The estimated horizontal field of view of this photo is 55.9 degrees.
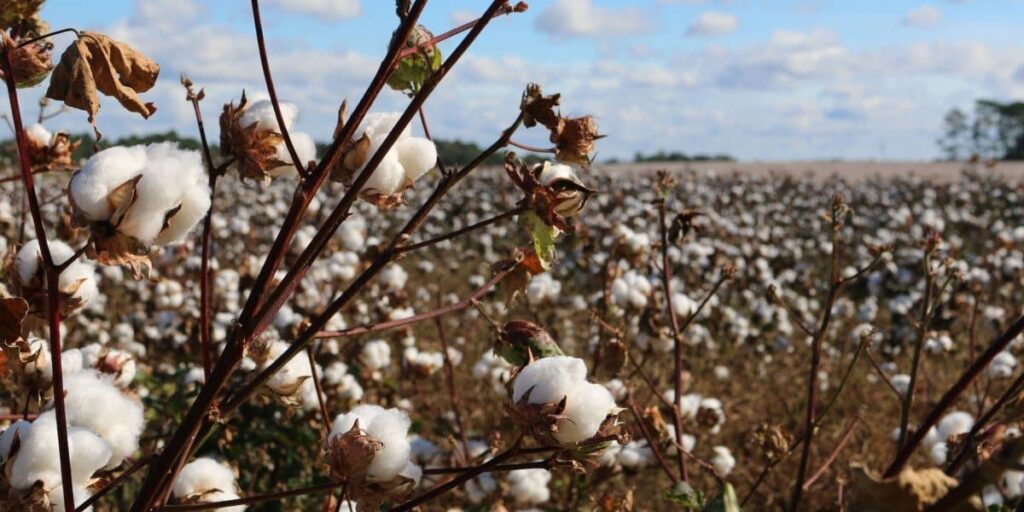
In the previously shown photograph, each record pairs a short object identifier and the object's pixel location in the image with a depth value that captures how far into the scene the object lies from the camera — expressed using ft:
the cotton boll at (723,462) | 11.41
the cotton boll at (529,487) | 8.83
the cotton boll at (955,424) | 8.02
